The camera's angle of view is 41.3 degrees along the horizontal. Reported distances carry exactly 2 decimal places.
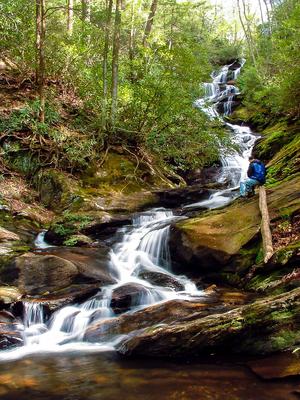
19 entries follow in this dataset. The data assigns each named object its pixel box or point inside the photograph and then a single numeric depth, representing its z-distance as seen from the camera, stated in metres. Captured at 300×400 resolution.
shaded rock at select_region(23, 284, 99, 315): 7.51
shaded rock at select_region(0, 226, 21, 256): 9.25
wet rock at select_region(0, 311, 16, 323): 7.06
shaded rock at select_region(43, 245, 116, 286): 8.55
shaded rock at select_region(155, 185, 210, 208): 13.45
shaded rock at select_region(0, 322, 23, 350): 6.59
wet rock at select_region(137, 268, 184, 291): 8.52
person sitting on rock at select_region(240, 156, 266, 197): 10.28
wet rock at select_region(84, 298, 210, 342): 6.44
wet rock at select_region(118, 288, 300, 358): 5.05
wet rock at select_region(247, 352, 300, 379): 4.34
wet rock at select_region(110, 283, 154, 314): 7.59
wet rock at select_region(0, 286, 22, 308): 7.43
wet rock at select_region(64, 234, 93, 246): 10.10
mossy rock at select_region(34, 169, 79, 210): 12.71
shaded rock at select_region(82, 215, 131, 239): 11.25
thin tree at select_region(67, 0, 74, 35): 16.29
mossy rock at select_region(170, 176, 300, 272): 8.44
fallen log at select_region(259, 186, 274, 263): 7.49
